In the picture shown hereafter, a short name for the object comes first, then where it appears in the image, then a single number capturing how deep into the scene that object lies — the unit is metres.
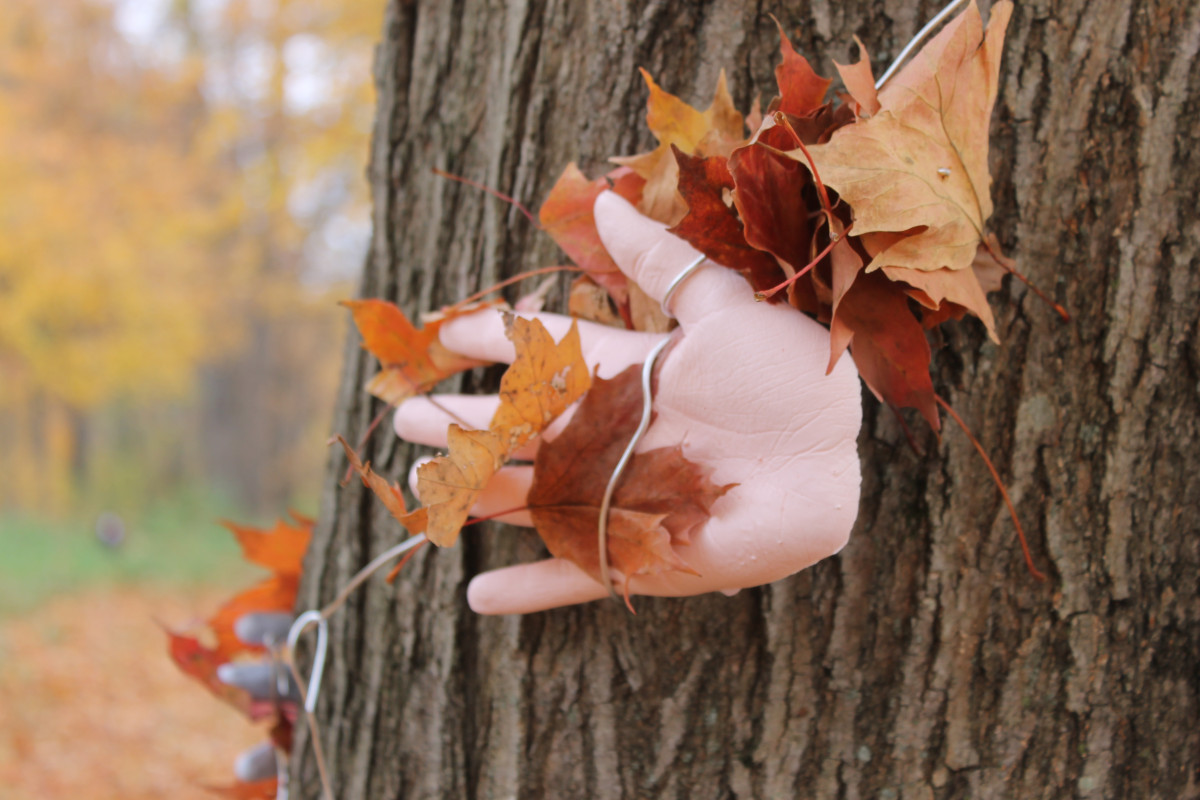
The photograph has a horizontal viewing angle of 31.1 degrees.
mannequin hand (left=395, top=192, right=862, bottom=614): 0.70
